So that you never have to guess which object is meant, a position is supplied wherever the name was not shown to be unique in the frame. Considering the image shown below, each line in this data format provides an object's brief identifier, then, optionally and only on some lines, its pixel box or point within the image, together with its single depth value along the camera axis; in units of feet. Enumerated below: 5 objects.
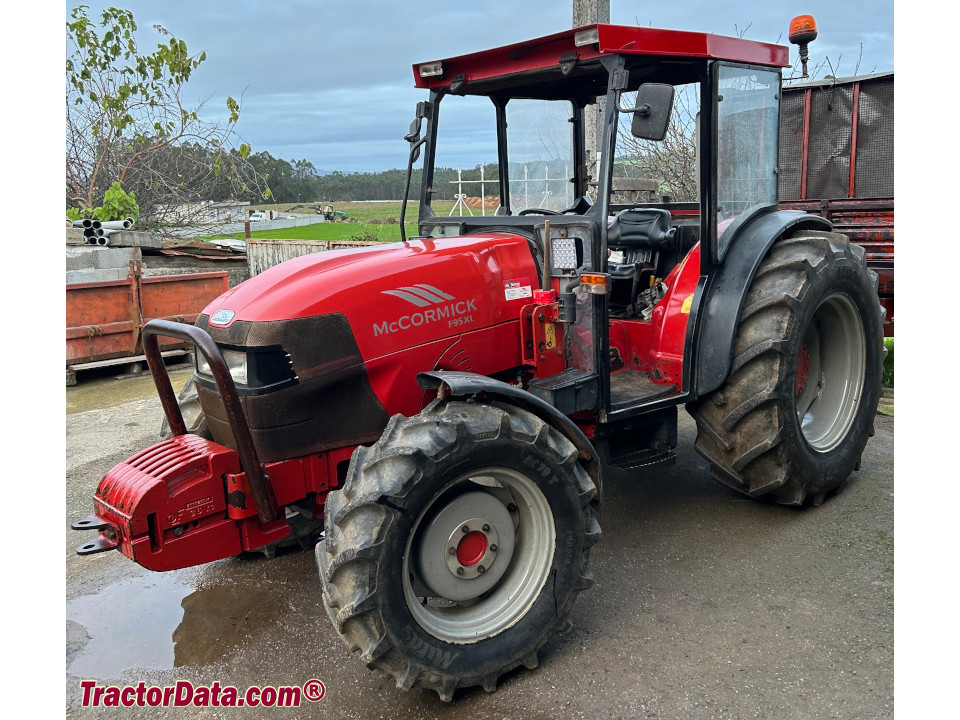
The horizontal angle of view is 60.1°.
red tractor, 10.40
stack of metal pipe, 37.70
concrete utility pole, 27.12
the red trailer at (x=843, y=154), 26.99
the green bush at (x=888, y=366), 22.63
